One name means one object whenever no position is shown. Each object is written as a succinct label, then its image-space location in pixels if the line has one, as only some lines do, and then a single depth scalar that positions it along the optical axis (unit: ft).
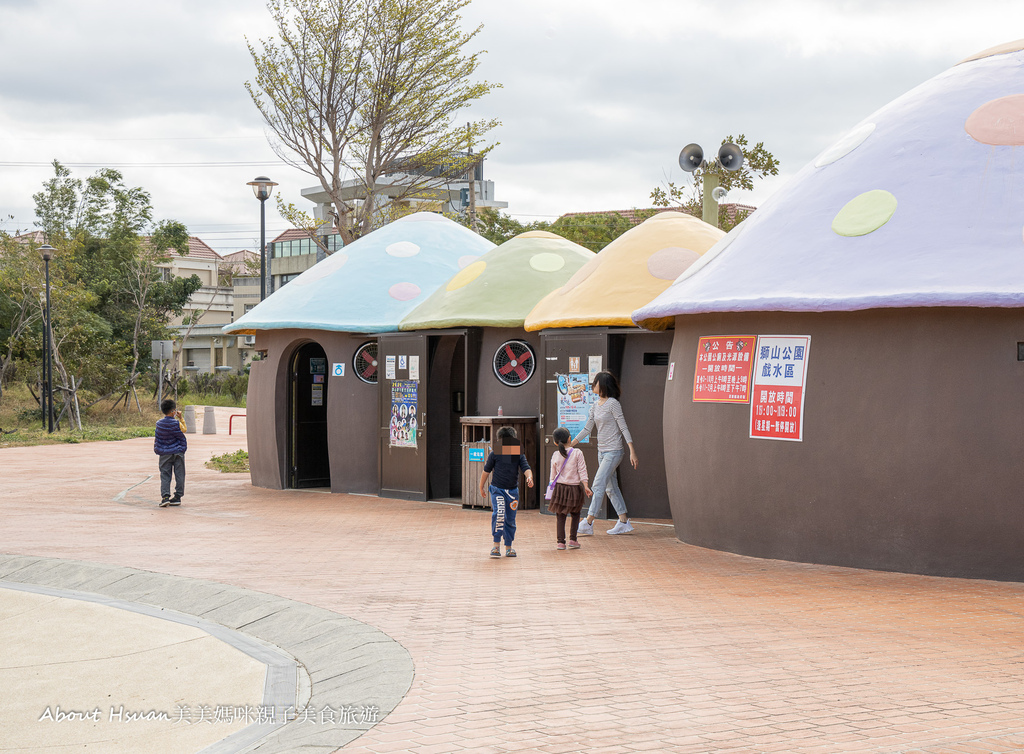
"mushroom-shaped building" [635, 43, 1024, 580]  27.91
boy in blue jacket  46.60
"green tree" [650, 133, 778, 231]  90.53
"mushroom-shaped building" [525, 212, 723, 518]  41.78
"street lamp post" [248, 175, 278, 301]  70.28
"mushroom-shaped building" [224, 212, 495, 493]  52.90
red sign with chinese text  32.34
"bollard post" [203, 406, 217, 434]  108.78
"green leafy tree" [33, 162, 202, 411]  108.17
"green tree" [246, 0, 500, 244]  76.79
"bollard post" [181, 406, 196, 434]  112.17
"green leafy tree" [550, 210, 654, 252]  130.41
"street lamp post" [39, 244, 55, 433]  93.09
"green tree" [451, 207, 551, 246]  138.10
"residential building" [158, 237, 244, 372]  201.67
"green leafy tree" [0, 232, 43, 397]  108.99
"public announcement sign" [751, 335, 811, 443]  30.78
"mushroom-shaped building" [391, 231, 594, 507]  46.91
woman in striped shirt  37.22
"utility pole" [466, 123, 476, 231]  99.55
